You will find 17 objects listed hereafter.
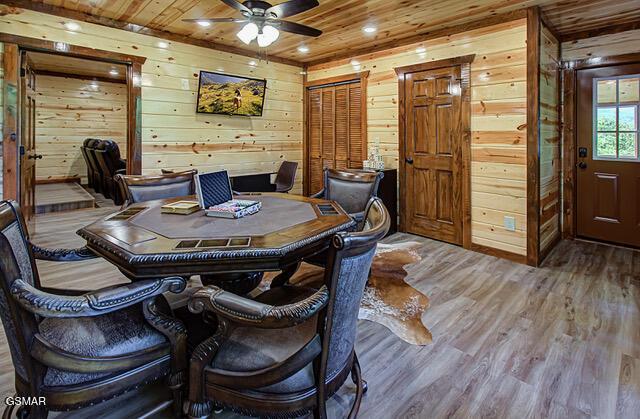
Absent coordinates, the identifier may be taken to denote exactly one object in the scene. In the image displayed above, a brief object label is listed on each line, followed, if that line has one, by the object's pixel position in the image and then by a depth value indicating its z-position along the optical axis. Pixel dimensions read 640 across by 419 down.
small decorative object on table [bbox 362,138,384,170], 4.86
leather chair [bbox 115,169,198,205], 2.90
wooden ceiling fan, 2.73
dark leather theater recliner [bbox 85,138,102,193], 7.01
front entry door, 4.02
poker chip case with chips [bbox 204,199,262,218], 2.09
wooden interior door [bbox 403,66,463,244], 4.24
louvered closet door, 5.34
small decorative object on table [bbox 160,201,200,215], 2.18
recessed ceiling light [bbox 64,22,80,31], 3.72
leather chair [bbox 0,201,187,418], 1.16
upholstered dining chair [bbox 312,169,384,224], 3.05
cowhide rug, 2.45
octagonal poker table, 1.48
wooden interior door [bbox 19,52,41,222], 3.78
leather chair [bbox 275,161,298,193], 5.31
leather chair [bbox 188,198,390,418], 1.16
